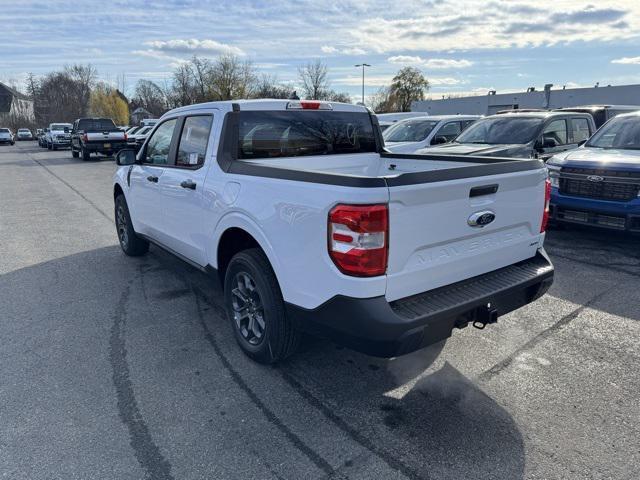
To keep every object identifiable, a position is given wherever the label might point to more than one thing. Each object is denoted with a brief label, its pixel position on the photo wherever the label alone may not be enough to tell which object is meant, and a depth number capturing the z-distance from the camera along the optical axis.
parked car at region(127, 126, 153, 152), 22.94
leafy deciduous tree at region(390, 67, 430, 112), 73.44
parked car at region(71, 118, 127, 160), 22.77
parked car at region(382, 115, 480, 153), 11.48
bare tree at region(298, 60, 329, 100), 63.00
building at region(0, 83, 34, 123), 99.42
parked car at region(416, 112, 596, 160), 8.28
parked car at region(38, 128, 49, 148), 37.86
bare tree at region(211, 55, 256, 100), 55.00
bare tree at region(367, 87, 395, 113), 75.56
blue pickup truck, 5.82
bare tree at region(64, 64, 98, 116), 82.25
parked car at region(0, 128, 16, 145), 48.41
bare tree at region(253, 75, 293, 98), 58.23
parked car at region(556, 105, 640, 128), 11.93
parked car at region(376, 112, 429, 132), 21.65
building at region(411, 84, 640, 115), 44.53
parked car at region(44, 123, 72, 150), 33.75
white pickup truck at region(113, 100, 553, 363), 2.58
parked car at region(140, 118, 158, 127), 31.35
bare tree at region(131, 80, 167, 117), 71.12
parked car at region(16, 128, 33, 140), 66.31
